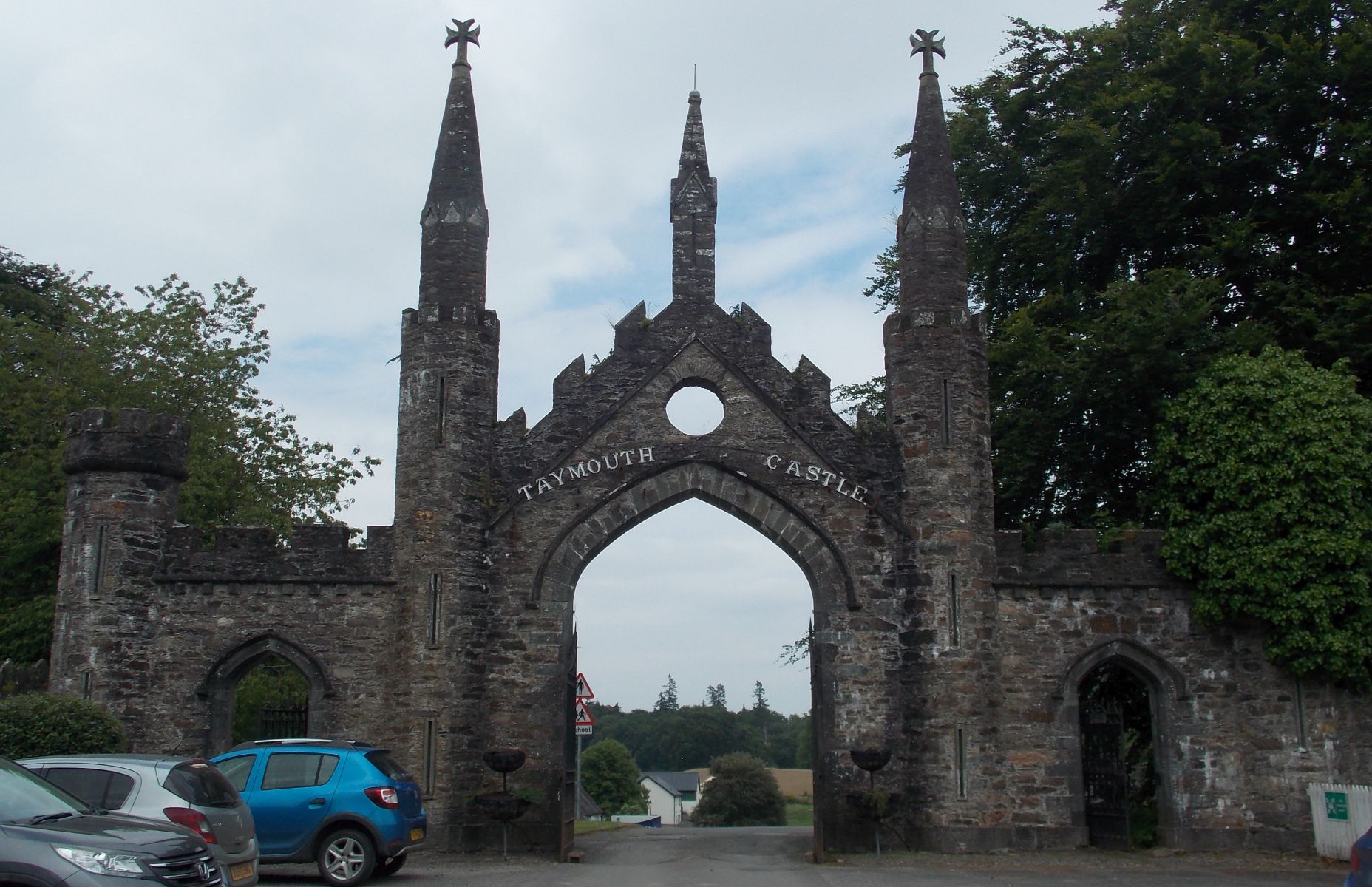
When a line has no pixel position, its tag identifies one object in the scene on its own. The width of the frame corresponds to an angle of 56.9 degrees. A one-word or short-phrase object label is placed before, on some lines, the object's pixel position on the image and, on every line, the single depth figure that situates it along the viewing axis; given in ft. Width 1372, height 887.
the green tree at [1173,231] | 65.51
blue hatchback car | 41.63
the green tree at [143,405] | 78.54
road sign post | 69.56
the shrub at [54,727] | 46.01
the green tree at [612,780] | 202.49
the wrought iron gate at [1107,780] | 54.95
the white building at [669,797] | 218.59
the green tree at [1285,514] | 53.93
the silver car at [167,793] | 31.35
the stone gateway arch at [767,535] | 54.75
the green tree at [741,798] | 157.79
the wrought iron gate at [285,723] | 59.16
